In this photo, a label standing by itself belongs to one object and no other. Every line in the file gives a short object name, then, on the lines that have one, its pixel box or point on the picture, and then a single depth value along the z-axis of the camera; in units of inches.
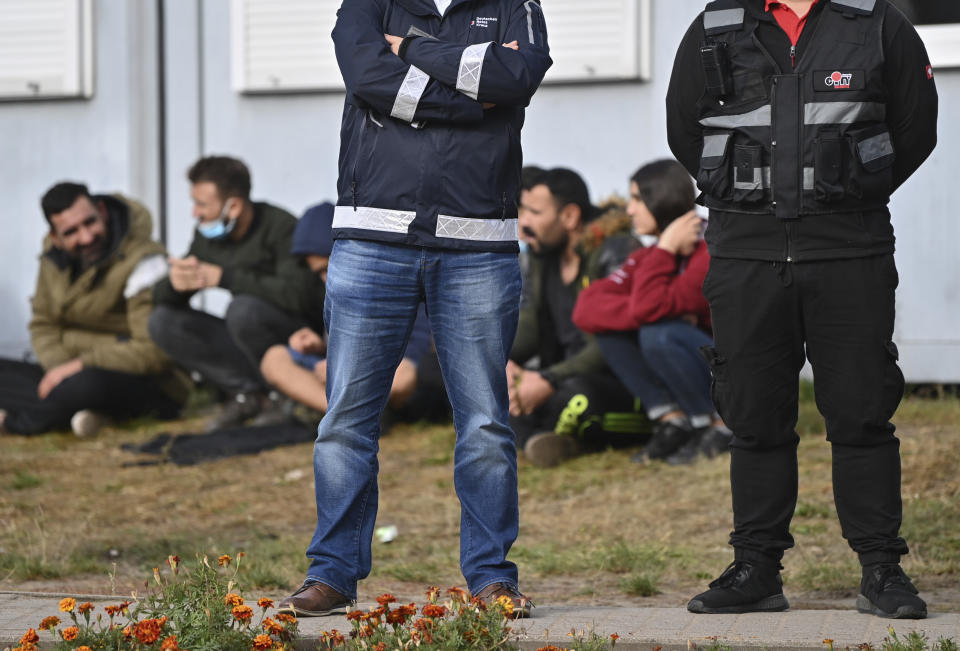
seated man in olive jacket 665.6
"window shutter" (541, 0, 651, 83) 674.2
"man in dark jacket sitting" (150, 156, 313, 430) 619.5
